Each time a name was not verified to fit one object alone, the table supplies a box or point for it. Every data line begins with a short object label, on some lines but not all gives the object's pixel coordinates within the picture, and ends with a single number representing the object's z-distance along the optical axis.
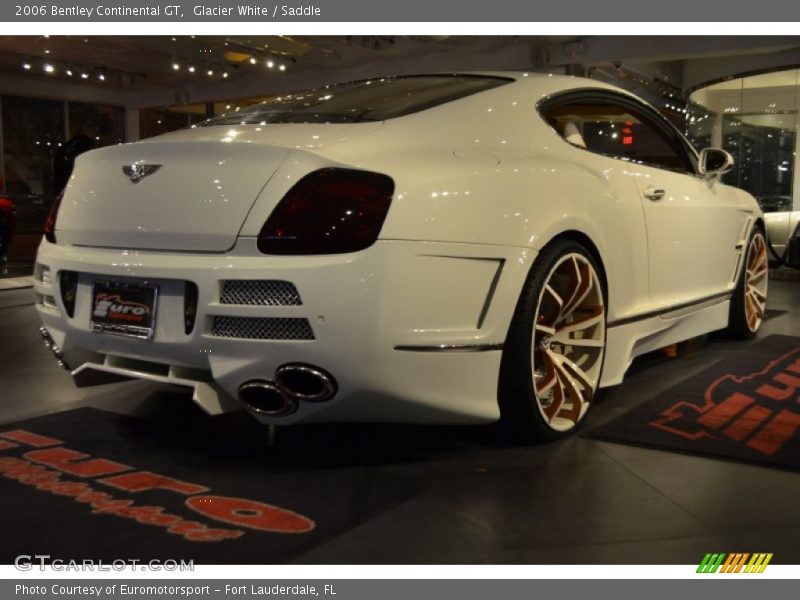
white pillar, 20.00
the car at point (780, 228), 10.00
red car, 9.57
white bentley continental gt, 2.29
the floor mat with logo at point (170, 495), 2.03
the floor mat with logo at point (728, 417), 2.82
